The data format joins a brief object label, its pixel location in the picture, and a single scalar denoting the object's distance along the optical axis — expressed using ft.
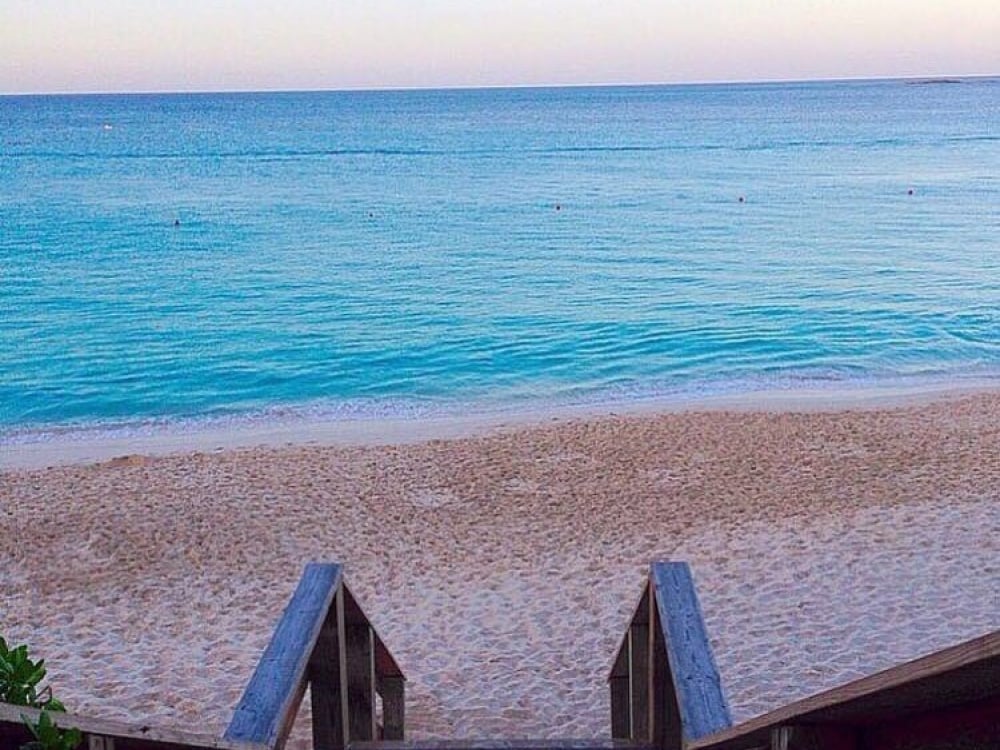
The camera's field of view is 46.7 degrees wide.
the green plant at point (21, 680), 6.20
